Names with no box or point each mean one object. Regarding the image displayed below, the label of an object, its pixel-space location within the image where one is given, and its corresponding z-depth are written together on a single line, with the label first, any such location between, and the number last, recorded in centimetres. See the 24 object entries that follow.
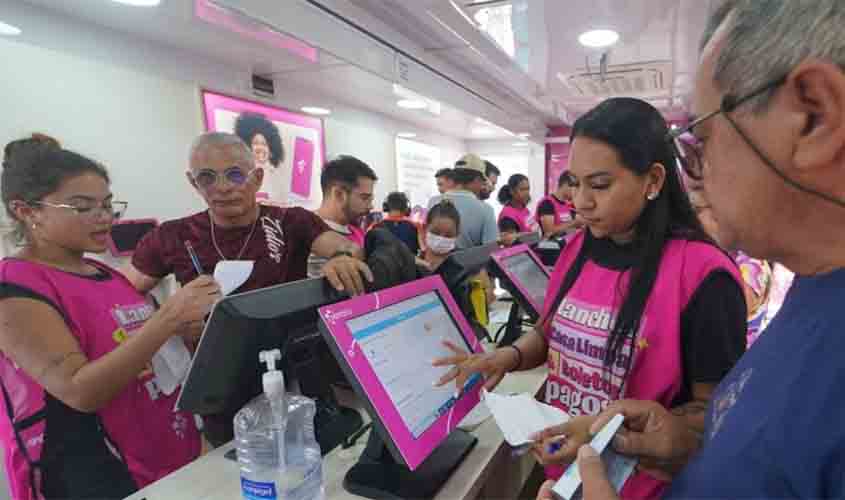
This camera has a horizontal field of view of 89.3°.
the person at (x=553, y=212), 387
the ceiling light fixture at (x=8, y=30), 200
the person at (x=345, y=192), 250
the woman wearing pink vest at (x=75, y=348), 91
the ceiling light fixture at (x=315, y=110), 404
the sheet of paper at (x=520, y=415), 71
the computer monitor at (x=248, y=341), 73
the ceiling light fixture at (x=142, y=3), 192
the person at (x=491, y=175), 423
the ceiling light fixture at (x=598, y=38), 280
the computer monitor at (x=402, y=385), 70
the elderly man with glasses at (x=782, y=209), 35
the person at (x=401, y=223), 334
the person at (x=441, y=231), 230
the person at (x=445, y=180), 343
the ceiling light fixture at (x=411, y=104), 460
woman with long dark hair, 75
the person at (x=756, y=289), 167
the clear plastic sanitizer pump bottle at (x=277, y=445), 73
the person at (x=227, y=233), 141
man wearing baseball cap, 299
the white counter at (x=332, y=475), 83
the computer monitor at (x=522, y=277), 152
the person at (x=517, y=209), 379
